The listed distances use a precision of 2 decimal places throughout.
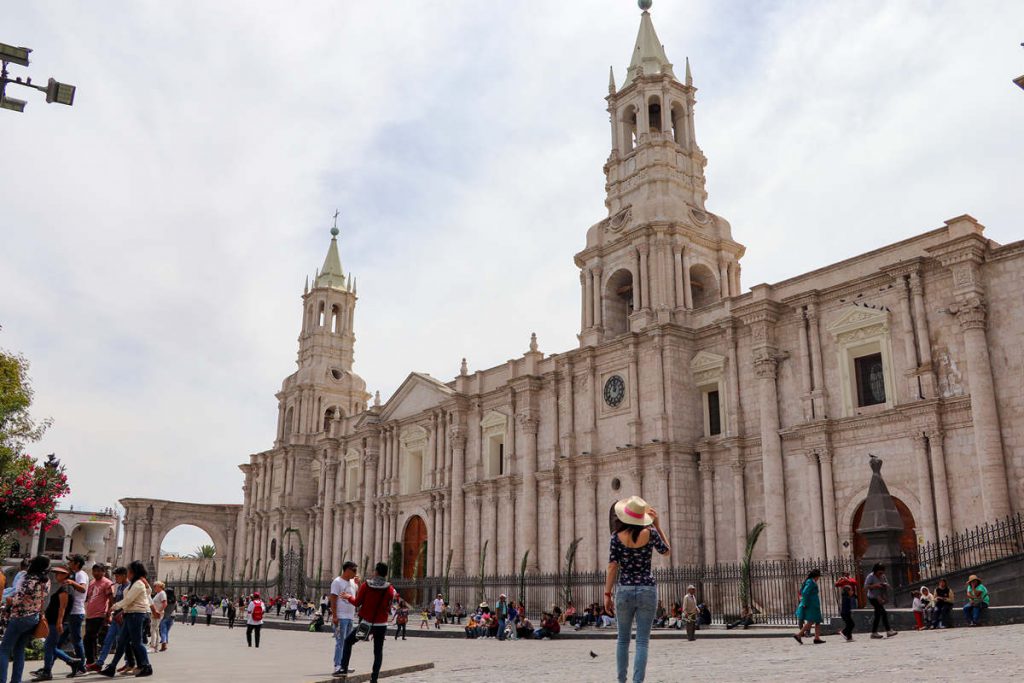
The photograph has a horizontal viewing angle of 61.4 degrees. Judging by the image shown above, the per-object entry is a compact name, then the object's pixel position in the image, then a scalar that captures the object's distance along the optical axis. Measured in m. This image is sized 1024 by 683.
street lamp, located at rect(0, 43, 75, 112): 9.91
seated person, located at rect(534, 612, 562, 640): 22.02
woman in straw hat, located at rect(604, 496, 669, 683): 7.05
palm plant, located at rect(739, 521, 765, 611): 22.27
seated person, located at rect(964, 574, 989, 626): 14.66
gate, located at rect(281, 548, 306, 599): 44.13
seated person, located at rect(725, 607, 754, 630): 20.48
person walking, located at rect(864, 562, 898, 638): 13.93
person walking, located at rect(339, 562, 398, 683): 9.49
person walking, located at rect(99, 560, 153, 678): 9.85
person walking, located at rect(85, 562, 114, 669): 11.11
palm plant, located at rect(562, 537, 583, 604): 27.12
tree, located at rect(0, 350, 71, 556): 20.05
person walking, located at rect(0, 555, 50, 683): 8.58
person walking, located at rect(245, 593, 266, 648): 17.30
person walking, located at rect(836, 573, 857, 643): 13.86
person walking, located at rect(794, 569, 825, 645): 13.75
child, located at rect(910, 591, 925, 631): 15.09
